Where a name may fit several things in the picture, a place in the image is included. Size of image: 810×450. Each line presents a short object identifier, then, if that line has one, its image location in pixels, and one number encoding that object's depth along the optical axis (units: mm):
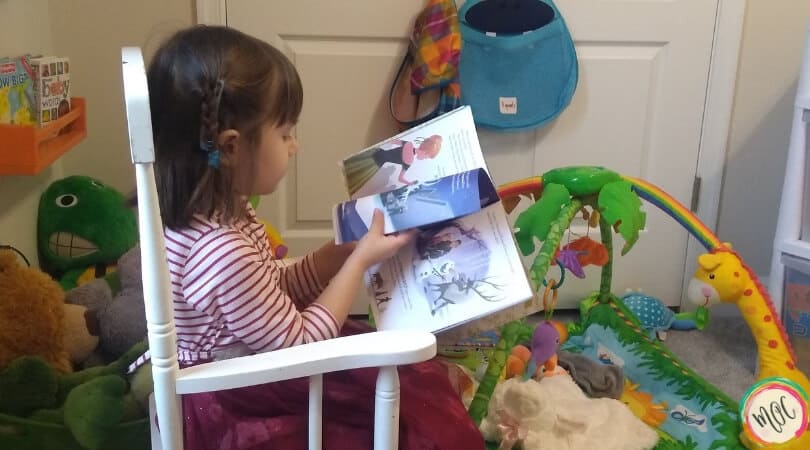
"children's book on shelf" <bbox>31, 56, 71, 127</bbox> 1348
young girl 854
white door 1808
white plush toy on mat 1245
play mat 1248
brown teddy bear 1139
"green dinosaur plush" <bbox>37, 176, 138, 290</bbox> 1556
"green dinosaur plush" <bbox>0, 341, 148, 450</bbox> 1046
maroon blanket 858
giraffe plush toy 1456
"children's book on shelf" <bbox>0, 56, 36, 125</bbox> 1221
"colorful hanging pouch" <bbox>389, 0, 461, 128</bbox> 1708
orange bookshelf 1202
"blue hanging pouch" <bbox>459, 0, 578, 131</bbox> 1809
